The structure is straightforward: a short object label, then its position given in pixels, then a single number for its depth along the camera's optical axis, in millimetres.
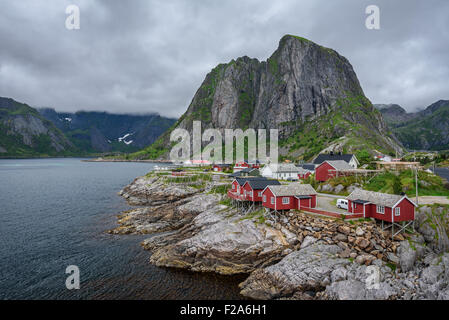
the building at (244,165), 97881
